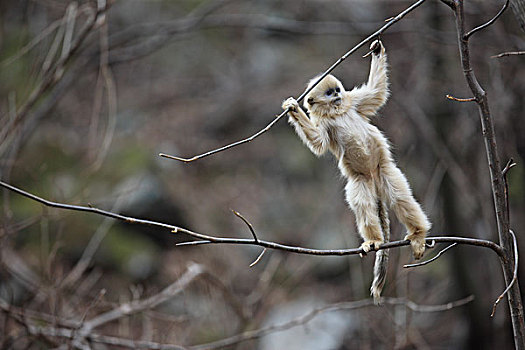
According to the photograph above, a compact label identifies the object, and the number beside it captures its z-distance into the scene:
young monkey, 11.93
